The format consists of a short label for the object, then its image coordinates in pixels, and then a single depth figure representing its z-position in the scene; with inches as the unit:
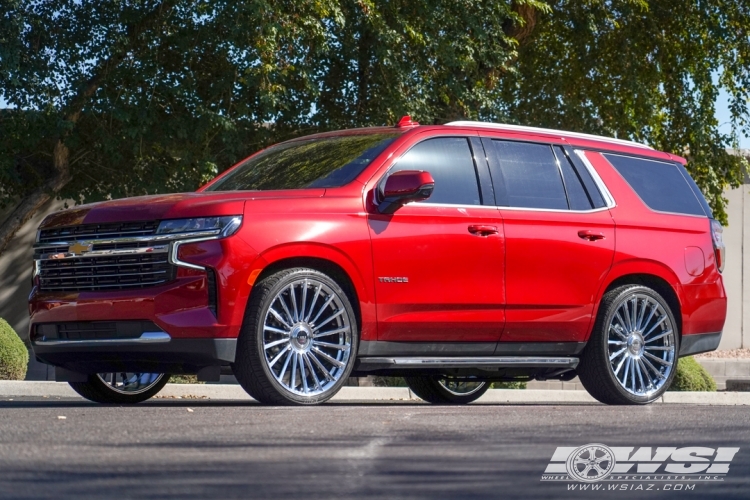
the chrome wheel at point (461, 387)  431.5
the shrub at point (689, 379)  662.5
